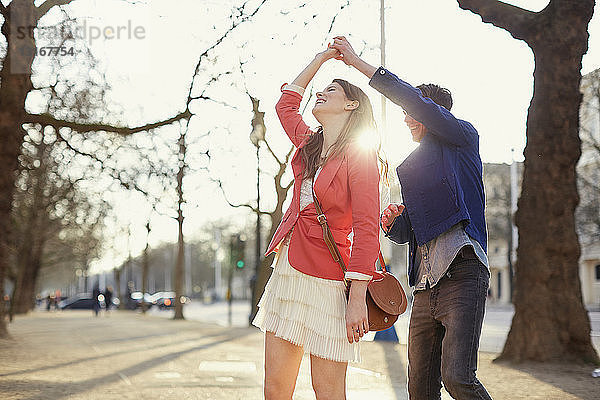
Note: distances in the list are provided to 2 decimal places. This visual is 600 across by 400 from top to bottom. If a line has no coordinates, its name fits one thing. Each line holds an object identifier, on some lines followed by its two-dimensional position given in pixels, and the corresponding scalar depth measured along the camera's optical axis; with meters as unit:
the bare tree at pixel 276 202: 22.25
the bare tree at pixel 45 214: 26.23
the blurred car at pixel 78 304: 59.28
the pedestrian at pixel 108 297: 43.75
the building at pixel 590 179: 29.39
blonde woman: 3.03
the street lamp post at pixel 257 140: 20.38
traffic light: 26.87
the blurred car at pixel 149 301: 58.14
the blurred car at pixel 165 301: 60.00
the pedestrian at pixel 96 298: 42.03
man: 3.32
